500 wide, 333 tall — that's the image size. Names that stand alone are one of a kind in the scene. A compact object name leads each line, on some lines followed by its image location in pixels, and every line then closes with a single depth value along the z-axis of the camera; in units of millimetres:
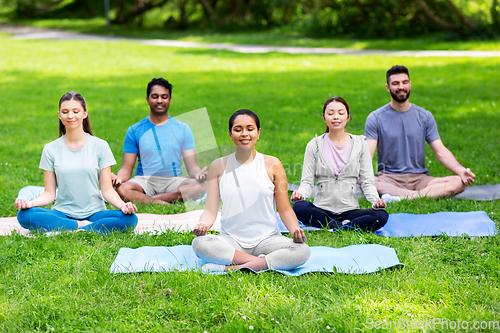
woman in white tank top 3797
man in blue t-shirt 5727
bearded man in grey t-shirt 5797
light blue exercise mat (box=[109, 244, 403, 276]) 3889
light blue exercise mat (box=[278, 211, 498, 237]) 4672
